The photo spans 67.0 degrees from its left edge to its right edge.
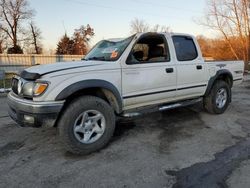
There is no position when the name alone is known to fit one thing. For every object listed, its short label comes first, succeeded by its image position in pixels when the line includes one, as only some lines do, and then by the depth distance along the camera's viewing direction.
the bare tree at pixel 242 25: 15.51
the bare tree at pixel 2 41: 30.90
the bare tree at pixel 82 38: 34.71
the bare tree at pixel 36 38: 34.98
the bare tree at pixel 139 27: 30.59
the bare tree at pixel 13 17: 31.51
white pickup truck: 2.71
